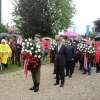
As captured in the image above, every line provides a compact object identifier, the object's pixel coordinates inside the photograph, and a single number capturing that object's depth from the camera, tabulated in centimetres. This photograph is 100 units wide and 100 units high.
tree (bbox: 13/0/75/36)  1480
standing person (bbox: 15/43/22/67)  904
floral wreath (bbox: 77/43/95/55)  765
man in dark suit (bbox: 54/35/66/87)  573
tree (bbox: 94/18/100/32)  2567
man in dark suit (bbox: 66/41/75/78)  699
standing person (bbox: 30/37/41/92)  529
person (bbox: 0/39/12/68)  811
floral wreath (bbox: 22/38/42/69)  527
